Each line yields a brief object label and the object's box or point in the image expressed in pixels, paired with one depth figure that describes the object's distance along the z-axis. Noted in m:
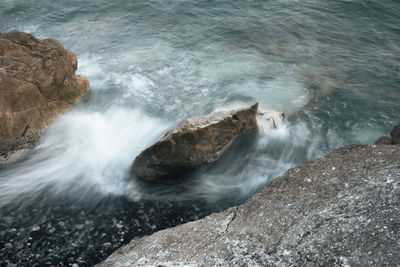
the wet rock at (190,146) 7.19
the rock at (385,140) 6.92
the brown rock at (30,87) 7.83
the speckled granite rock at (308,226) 3.96
